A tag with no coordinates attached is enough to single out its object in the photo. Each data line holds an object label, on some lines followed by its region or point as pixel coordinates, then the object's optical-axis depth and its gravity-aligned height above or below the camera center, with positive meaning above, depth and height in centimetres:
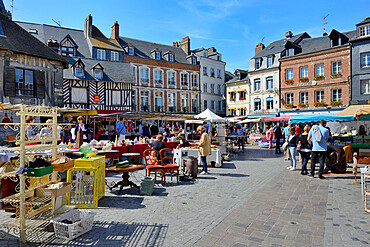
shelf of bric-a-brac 331 -108
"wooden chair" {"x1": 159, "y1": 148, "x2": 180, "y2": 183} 643 -114
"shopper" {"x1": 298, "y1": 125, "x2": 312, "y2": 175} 756 -84
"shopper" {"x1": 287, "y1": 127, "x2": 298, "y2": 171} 820 -76
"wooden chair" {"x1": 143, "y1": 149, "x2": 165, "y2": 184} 632 -116
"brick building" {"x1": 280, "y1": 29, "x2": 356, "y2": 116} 2230 +420
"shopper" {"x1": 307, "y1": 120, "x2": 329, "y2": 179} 682 -61
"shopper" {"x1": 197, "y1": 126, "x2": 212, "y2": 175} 754 -73
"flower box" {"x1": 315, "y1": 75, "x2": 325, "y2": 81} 2341 +403
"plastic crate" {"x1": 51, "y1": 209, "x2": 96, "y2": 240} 337 -141
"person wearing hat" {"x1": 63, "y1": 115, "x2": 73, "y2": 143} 905 -57
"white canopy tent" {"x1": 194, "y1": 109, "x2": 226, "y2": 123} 1258 +23
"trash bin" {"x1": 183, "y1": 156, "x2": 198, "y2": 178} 708 -123
